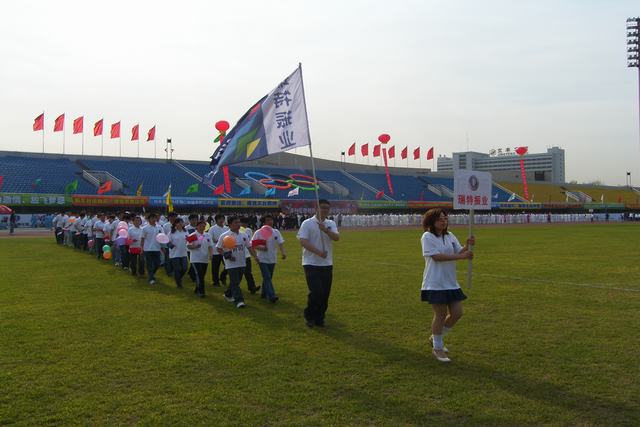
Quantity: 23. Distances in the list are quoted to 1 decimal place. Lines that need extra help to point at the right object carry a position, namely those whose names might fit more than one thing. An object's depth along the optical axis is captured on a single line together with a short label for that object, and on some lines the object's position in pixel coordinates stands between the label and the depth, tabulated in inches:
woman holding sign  220.5
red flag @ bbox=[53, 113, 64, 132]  1804.9
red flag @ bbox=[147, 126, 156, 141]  2130.9
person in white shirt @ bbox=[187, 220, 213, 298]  395.1
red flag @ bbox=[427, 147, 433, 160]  2753.9
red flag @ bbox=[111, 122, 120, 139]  1997.4
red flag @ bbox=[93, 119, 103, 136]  1943.9
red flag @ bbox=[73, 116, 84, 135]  1897.1
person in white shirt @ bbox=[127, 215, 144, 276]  505.4
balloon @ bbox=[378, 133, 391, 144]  2219.5
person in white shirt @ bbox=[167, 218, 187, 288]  437.1
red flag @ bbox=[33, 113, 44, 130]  1758.1
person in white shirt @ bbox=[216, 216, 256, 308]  342.6
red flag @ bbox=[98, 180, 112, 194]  1742.1
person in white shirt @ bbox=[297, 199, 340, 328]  278.5
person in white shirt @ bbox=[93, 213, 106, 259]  684.1
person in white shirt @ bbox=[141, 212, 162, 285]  466.9
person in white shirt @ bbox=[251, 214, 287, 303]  355.3
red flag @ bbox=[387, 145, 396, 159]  2566.4
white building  4434.1
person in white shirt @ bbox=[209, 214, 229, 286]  426.3
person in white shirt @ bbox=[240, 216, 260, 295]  404.8
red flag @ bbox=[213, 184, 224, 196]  1772.6
